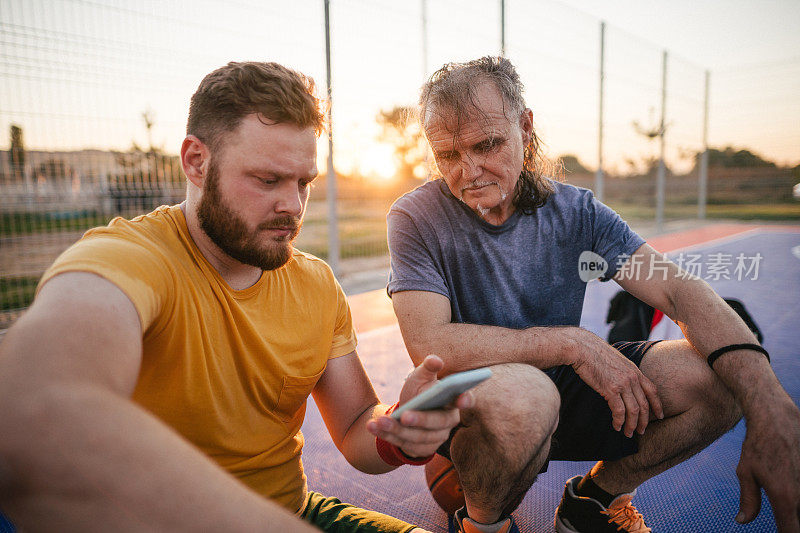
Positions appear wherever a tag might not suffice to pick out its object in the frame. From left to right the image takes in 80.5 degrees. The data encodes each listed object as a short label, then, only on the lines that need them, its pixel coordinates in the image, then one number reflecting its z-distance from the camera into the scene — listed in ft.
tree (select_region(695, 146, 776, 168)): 51.19
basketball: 5.56
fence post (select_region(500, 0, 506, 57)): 22.92
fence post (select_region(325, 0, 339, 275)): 18.78
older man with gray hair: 4.38
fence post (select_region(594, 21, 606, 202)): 31.62
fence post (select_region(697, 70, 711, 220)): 47.40
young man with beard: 1.97
